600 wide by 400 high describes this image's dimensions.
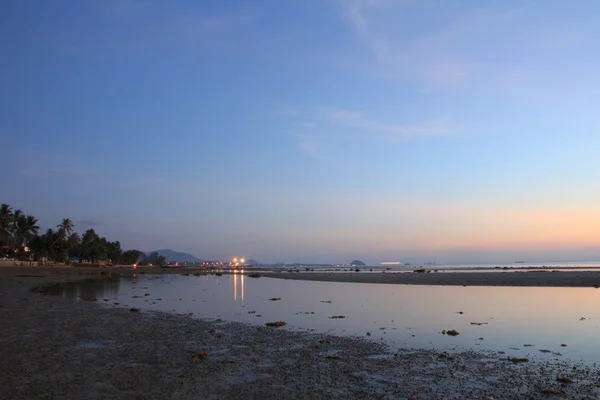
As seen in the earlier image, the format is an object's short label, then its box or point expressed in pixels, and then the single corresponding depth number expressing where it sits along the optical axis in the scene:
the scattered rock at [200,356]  15.17
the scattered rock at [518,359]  15.14
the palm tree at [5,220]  122.00
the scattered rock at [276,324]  23.70
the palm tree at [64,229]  148.41
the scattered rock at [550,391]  11.47
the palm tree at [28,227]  132.75
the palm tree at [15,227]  128.68
